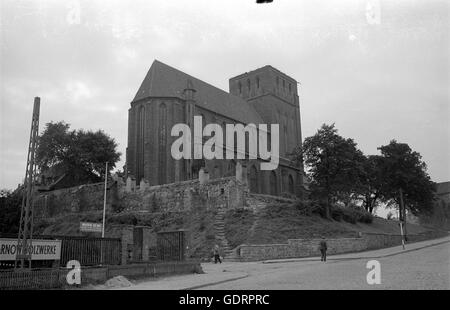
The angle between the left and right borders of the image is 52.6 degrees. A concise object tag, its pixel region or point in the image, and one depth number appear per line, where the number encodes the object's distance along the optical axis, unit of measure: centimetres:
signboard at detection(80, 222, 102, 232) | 2432
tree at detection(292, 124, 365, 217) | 3822
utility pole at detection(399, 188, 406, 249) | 4639
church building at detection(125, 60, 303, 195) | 5144
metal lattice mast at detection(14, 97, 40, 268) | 1394
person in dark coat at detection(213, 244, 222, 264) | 2617
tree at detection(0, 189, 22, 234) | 4303
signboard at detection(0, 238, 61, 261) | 1577
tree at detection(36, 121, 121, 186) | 5412
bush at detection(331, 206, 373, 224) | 4069
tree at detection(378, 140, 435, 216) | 5706
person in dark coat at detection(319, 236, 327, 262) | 2414
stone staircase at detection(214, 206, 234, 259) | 2891
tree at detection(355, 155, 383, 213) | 4122
